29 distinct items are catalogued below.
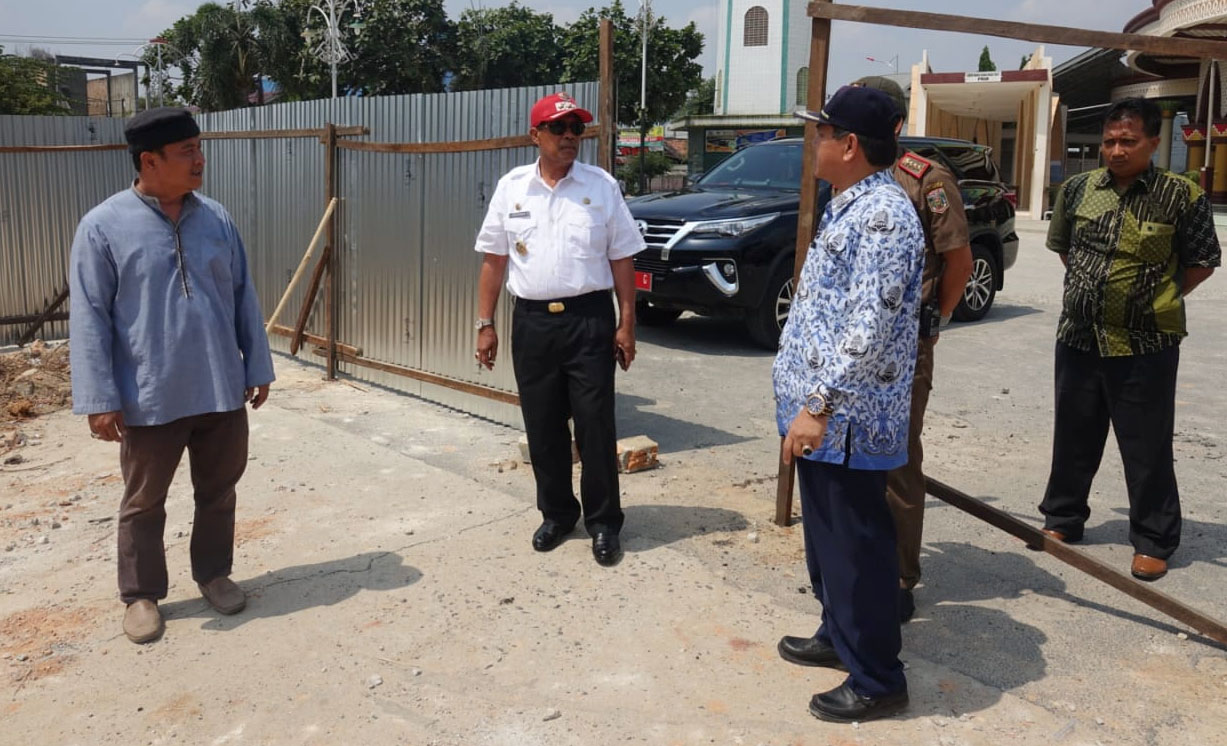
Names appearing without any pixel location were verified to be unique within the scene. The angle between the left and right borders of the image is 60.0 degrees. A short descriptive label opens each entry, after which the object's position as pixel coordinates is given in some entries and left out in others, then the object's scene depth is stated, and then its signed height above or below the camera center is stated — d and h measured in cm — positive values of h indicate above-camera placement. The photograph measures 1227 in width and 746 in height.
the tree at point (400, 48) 4359 +596
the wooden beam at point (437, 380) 646 -122
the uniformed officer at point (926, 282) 356 -26
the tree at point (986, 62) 5784 +799
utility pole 4262 +637
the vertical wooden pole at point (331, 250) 777 -44
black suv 859 -38
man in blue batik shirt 288 -49
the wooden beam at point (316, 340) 786 -115
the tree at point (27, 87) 3409 +313
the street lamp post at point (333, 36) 3042 +491
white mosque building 4650 +633
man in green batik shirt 418 -37
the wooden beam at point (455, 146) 596 +29
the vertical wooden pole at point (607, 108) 545 +46
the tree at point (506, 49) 4822 +675
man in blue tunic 351 -52
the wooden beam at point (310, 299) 793 -82
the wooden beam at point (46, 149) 945 +31
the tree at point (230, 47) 4134 +548
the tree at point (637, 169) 4662 +140
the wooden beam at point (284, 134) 763 +43
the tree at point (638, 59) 4809 +631
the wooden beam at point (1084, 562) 350 -123
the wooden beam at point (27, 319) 961 -122
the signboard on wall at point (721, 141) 4731 +261
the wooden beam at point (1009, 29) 375 +68
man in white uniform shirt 434 -42
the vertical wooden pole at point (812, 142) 434 +25
